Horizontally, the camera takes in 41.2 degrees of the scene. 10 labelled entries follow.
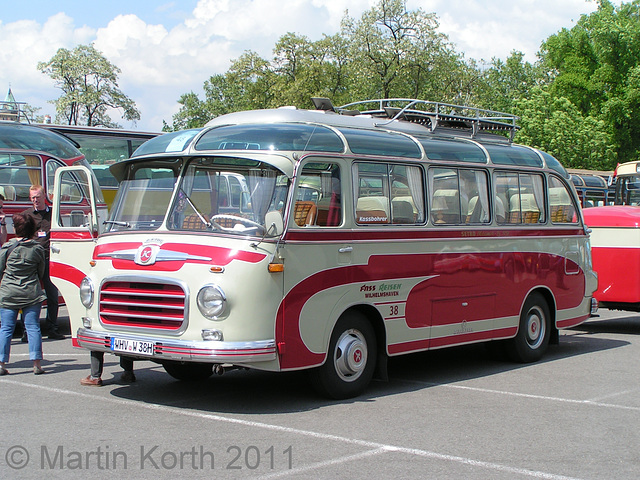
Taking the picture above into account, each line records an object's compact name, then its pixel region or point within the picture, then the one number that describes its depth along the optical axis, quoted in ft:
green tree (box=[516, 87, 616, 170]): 177.17
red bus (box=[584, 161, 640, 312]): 47.29
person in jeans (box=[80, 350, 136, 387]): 29.71
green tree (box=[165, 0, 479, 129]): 171.73
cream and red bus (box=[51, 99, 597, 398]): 25.55
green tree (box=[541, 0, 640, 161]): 185.78
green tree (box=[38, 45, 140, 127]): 200.03
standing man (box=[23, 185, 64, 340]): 40.47
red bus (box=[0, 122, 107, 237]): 49.96
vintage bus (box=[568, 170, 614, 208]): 129.08
